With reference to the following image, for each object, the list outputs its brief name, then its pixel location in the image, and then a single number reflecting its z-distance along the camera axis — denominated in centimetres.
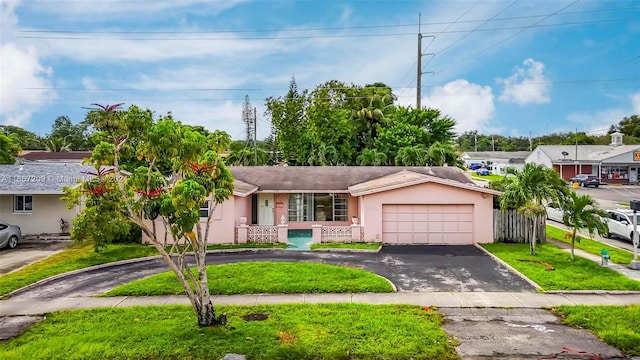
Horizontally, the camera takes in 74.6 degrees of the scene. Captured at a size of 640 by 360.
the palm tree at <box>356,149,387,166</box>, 4039
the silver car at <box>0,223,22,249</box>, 1925
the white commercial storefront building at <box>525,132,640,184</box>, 5588
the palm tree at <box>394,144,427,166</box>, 3856
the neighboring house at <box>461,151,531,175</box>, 7076
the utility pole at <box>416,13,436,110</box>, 3931
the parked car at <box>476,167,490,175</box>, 6959
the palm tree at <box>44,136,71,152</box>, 7162
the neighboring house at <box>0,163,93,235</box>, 2220
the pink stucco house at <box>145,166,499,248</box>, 1992
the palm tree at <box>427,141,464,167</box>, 3806
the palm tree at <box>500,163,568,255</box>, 1683
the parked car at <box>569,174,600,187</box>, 4909
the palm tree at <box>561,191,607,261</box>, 1545
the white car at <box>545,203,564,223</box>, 2770
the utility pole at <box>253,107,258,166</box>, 4156
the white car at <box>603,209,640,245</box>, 2062
